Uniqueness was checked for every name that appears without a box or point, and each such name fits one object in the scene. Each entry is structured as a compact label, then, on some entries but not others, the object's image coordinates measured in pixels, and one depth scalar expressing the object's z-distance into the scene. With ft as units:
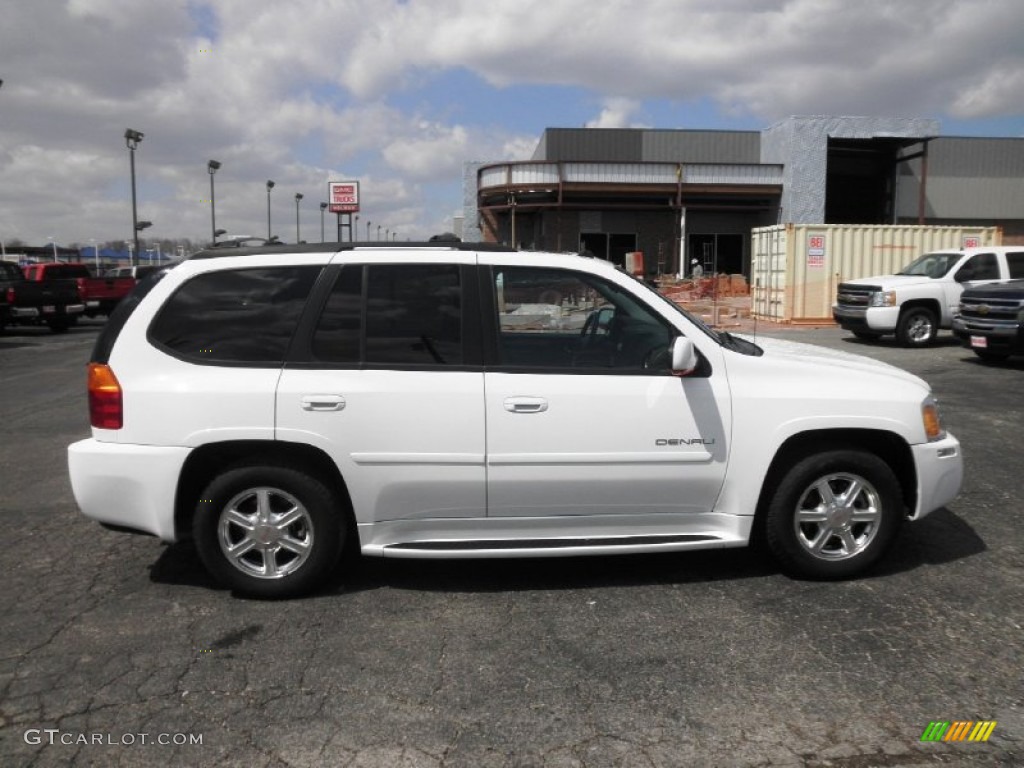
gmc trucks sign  102.98
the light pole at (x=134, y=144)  102.37
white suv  13.57
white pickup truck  51.75
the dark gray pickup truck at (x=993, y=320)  40.22
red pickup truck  78.69
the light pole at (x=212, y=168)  129.90
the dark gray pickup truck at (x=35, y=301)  72.54
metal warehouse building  113.39
